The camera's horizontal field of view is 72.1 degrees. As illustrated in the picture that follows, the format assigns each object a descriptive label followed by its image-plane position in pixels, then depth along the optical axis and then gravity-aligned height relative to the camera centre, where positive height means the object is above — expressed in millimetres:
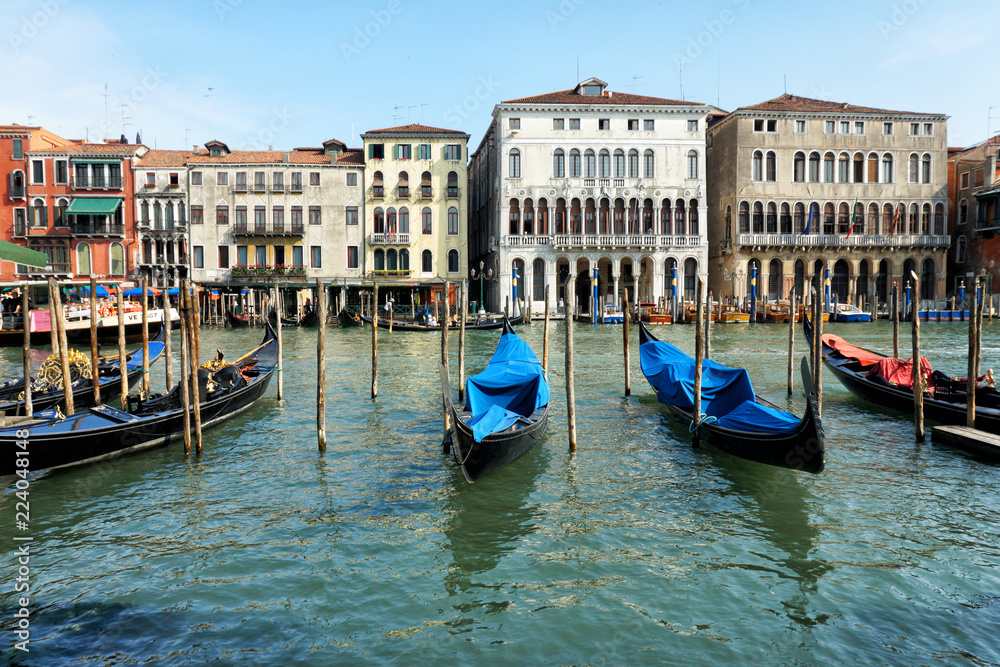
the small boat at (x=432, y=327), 24375 -898
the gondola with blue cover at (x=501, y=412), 6062 -1200
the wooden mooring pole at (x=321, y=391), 7508 -962
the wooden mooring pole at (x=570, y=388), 7512 -991
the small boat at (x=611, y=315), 27375 -745
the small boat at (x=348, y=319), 27016 -659
